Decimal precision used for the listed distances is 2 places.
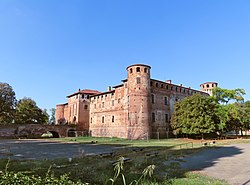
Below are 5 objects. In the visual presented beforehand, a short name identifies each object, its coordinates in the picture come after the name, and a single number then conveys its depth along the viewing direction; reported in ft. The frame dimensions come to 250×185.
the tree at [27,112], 170.50
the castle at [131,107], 125.18
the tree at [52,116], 330.54
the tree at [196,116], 113.39
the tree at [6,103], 158.20
